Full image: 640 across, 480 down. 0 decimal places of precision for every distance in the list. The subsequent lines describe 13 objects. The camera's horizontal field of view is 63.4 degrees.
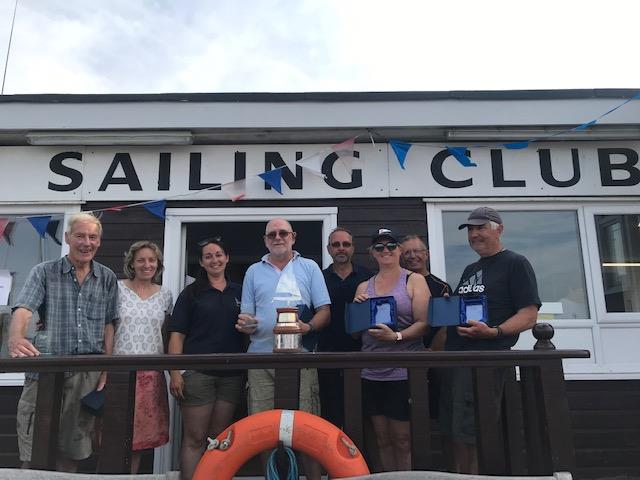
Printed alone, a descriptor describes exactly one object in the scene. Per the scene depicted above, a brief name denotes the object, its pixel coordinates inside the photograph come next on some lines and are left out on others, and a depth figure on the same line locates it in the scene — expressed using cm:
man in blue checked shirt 255
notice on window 371
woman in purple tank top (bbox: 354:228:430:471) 257
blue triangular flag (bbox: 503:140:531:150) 372
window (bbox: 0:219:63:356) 377
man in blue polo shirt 272
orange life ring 212
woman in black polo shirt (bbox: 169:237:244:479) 280
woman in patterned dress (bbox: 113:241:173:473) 277
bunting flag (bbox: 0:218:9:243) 368
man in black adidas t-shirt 245
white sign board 378
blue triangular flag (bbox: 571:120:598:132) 348
